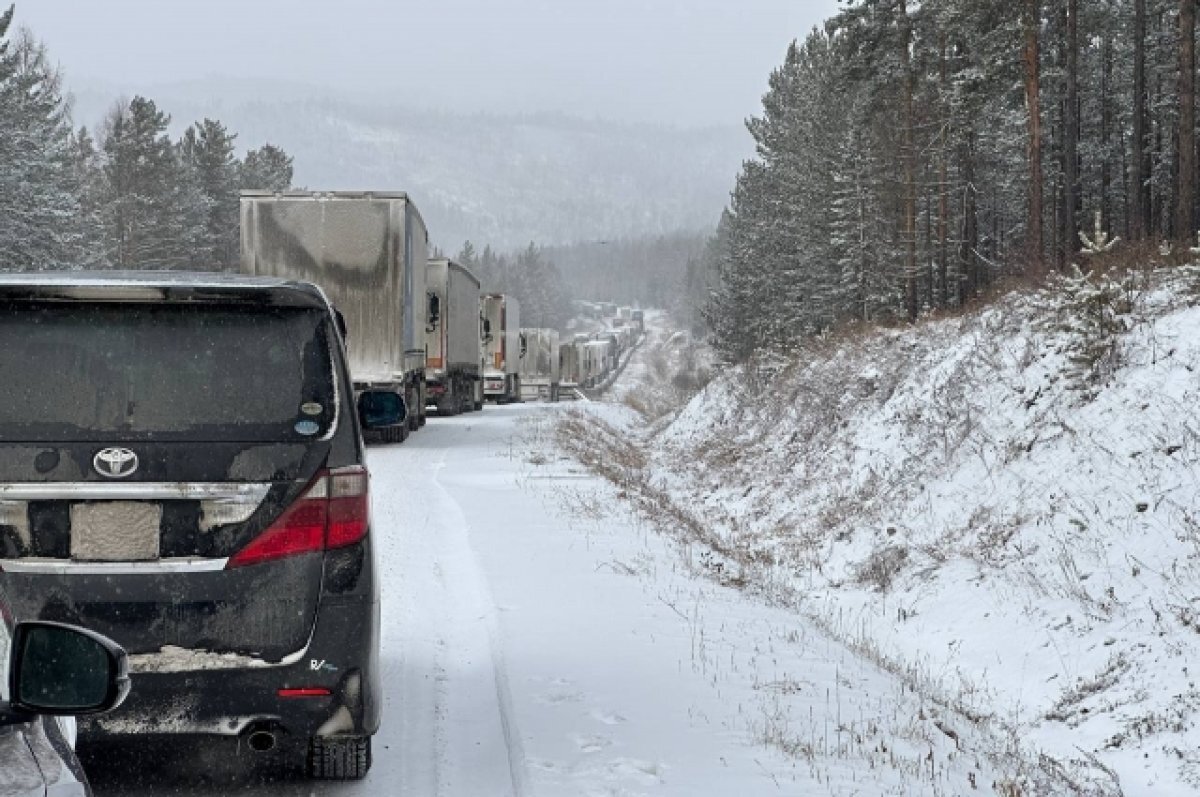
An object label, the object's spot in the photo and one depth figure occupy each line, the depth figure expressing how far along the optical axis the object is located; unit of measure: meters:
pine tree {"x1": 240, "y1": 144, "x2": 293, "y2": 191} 78.94
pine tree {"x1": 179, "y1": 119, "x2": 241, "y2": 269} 71.31
